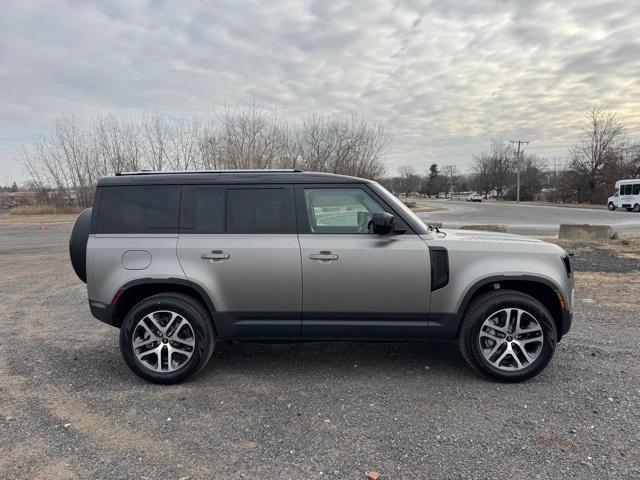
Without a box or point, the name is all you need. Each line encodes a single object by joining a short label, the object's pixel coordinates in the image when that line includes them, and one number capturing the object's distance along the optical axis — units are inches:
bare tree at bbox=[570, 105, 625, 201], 1960.8
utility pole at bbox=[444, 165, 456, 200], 4806.1
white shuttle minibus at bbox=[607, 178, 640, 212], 1365.5
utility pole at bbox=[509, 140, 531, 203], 2586.1
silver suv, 142.6
